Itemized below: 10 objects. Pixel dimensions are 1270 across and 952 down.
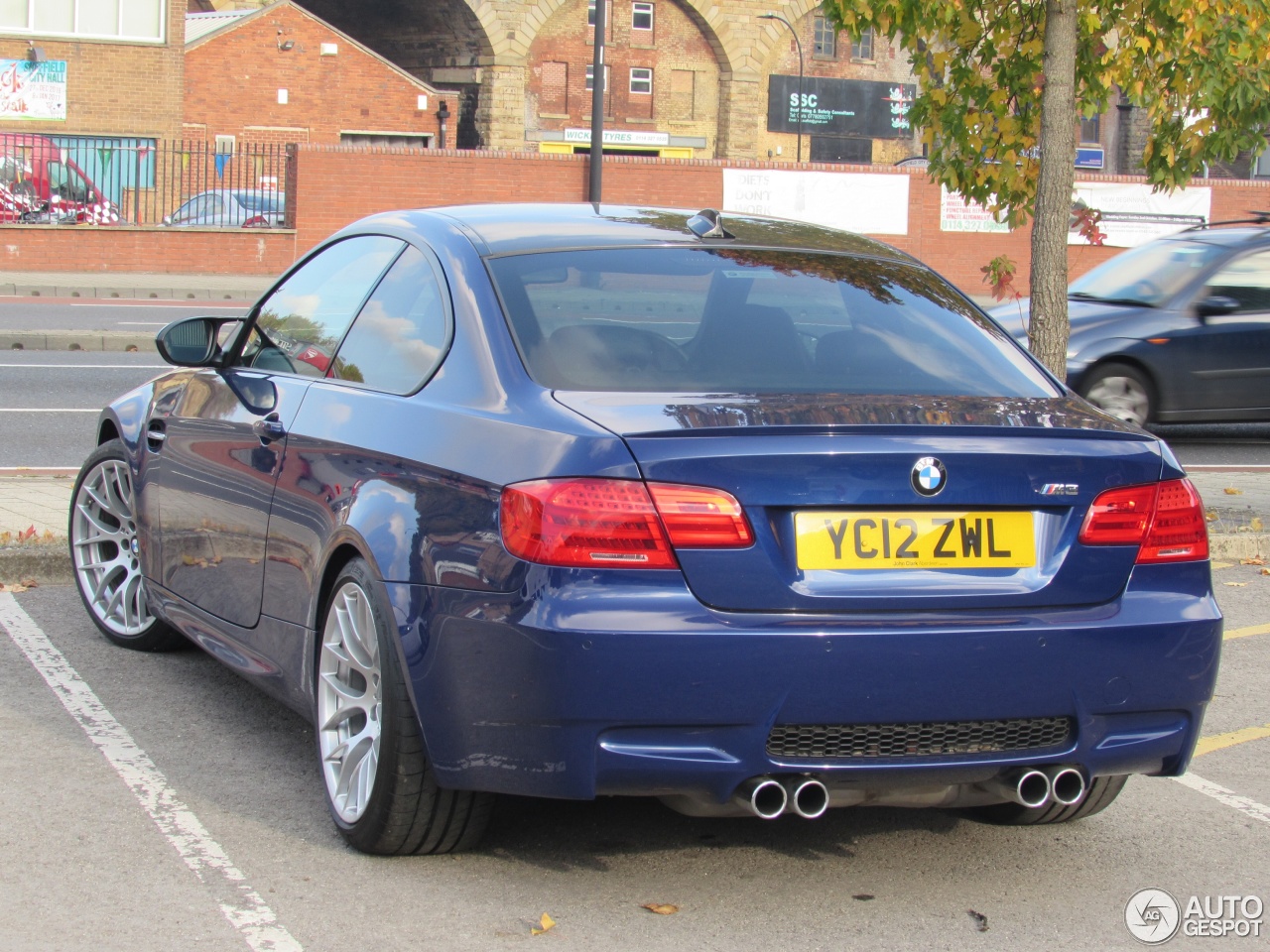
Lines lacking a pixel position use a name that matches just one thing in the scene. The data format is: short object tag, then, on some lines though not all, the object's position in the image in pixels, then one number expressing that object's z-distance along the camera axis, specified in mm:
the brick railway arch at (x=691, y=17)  59781
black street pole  28250
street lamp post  66000
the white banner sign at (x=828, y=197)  35031
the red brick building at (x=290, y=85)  49875
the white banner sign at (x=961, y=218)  36781
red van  31891
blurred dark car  13125
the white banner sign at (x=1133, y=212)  35719
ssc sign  72188
